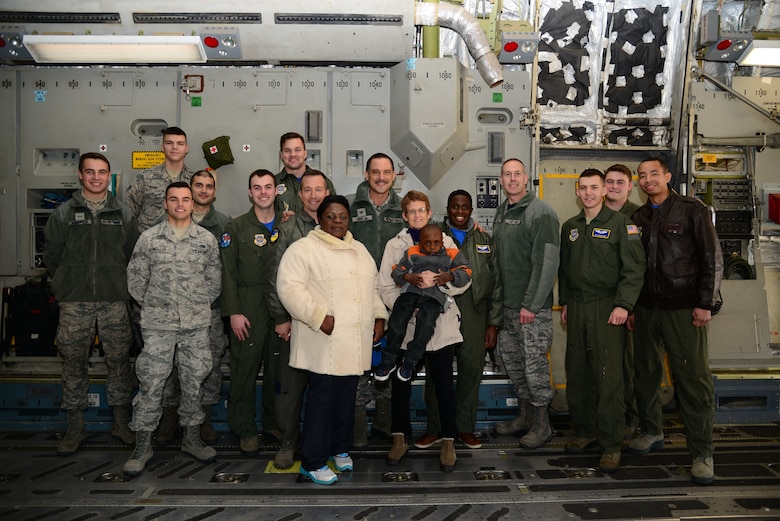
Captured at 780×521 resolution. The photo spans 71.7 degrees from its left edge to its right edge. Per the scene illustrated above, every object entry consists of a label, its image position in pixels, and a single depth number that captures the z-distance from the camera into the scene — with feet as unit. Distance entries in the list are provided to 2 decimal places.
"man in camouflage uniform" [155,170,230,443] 13.32
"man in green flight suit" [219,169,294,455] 12.47
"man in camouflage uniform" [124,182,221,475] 11.82
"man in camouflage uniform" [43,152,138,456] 13.28
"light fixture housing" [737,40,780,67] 16.89
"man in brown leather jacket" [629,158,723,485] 11.56
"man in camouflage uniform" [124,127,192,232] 14.34
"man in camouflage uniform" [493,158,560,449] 12.83
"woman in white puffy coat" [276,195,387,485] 10.67
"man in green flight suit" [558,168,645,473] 11.96
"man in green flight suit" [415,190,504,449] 12.64
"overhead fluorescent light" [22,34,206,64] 14.61
